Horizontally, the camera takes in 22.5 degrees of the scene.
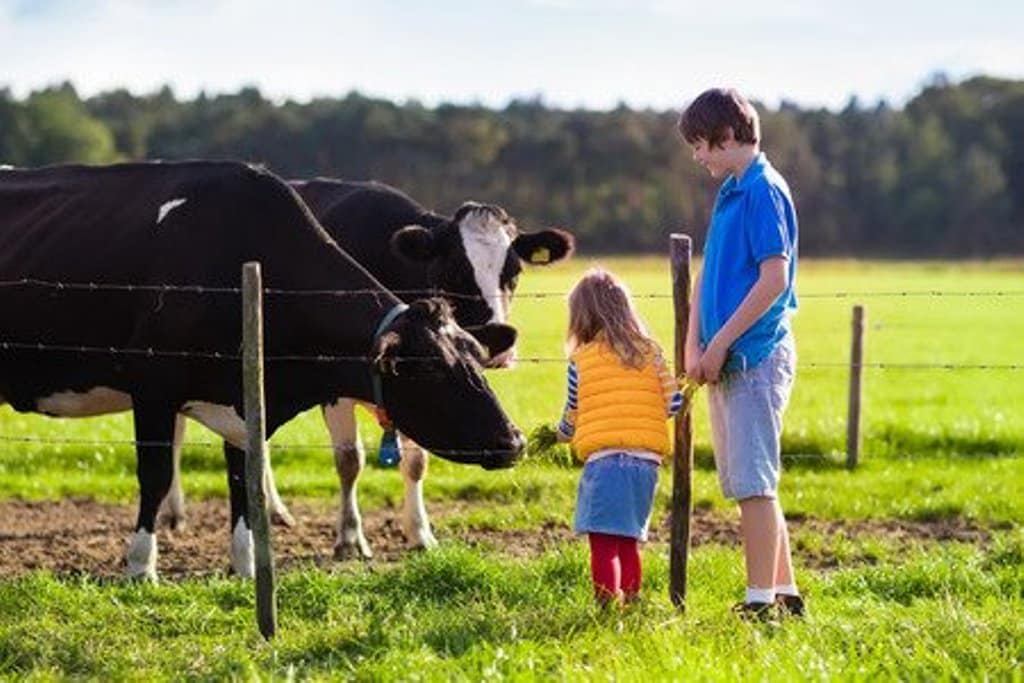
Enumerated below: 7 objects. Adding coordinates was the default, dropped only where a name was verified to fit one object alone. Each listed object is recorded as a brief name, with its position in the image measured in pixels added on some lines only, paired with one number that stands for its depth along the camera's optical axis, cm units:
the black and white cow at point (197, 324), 1427
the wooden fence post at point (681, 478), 1259
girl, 1193
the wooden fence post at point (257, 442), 1183
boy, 1159
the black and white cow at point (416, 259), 1759
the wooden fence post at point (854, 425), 2350
